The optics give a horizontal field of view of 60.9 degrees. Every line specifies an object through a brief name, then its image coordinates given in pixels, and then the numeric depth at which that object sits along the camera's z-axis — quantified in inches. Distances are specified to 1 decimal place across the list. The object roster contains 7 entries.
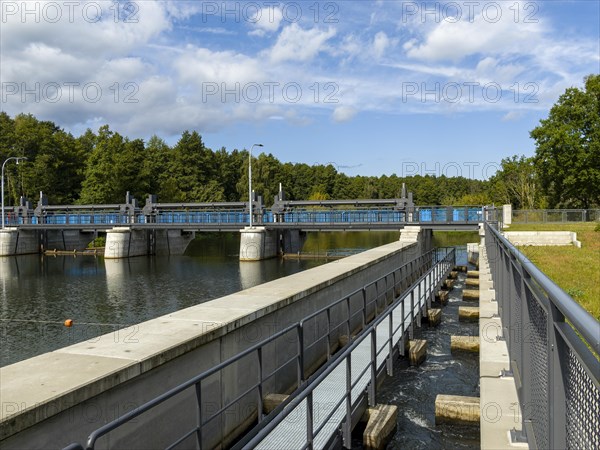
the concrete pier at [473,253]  1391.5
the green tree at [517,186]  3090.6
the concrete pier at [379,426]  246.3
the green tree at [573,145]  2070.6
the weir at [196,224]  1628.8
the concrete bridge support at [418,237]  1150.1
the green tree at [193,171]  3624.5
